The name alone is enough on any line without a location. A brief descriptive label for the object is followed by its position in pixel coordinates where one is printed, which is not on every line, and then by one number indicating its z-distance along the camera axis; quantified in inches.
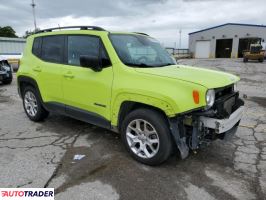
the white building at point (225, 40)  1223.6
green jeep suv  103.2
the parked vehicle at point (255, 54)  896.9
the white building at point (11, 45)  636.3
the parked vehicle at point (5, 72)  341.1
